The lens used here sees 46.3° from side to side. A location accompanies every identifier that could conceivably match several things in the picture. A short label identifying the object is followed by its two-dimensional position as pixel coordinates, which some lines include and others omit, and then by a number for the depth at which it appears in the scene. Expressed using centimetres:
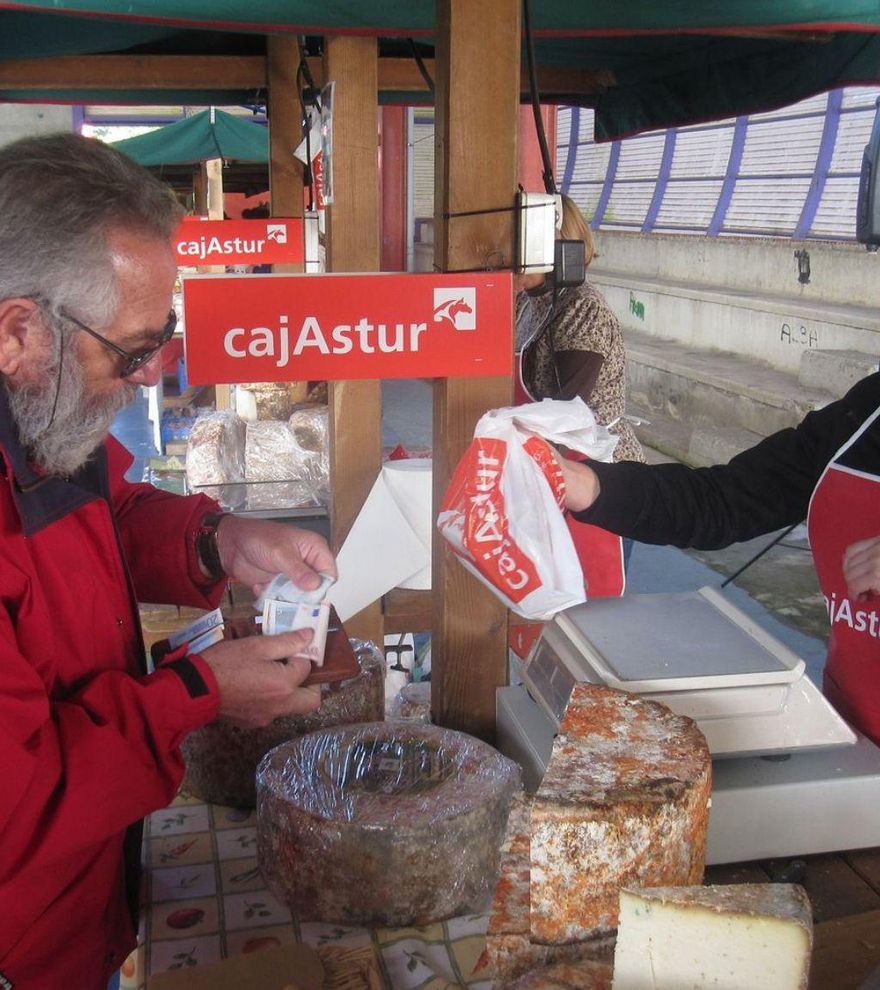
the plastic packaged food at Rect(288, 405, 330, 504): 390
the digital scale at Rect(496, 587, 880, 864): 129
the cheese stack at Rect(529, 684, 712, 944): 93
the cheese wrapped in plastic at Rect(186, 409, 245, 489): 391
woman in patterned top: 317
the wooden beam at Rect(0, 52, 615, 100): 464
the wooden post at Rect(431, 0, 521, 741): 159
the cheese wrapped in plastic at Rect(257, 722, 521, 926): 127
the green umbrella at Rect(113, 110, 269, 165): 826
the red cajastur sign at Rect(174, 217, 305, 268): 464
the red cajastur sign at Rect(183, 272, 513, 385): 156
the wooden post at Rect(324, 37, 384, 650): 290
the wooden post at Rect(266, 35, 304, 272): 453
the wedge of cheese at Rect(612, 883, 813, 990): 75
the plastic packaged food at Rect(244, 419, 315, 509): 363
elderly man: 111
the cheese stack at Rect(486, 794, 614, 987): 95
